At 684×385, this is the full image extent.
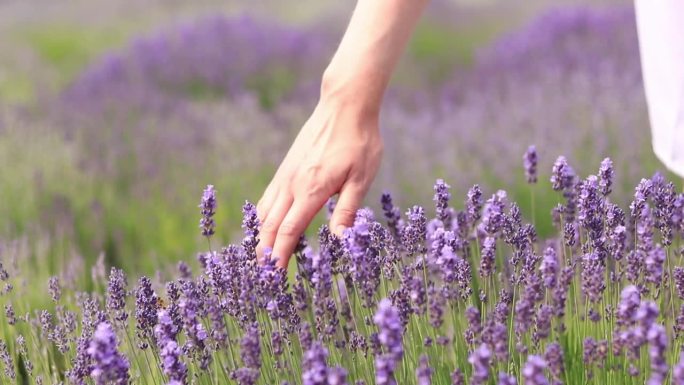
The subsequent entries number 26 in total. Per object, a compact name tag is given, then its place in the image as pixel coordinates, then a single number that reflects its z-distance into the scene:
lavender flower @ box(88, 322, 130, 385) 1.74
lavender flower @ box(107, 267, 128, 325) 2.23
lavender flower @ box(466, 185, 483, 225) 2.29
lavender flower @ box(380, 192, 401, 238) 2.43
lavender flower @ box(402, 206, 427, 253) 2.23
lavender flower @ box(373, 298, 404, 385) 1.62
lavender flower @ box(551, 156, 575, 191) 2.27
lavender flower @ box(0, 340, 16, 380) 2.31
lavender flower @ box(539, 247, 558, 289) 1.90
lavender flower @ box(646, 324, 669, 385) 1.54
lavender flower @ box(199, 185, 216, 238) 2.22
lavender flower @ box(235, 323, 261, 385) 1.82
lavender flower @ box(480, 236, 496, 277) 2.09
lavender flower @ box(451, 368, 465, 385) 1.78
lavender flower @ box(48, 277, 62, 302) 2.45
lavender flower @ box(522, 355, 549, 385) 1.55
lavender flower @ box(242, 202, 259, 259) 2.18
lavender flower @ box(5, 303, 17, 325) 2.44
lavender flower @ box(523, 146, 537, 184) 2.35
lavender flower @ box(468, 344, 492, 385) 1.67
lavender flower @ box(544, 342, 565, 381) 1.74
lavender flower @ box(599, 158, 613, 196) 2.28
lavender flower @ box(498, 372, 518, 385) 1.64
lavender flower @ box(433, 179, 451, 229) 2.26
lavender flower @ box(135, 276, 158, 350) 2.13
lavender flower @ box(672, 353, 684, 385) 1.47
